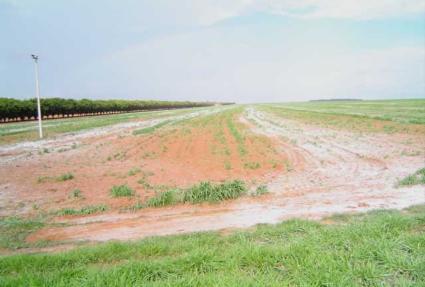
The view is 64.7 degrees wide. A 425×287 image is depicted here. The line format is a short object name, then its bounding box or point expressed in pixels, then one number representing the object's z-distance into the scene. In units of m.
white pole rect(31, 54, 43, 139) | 24.41
